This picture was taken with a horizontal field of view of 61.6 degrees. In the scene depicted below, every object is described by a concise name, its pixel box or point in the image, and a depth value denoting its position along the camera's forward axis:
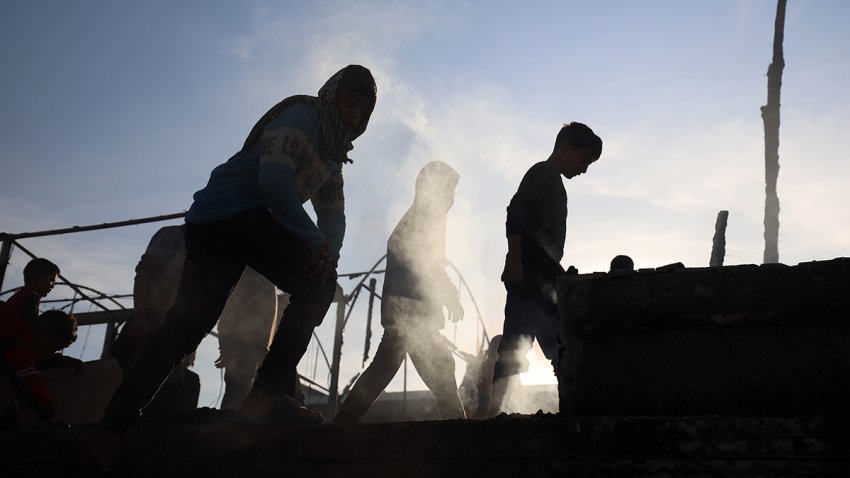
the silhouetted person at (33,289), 5.54
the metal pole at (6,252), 10.36
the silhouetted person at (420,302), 5.30
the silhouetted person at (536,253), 5.02
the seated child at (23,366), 4.89
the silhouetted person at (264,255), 3.12
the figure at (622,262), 7.30
